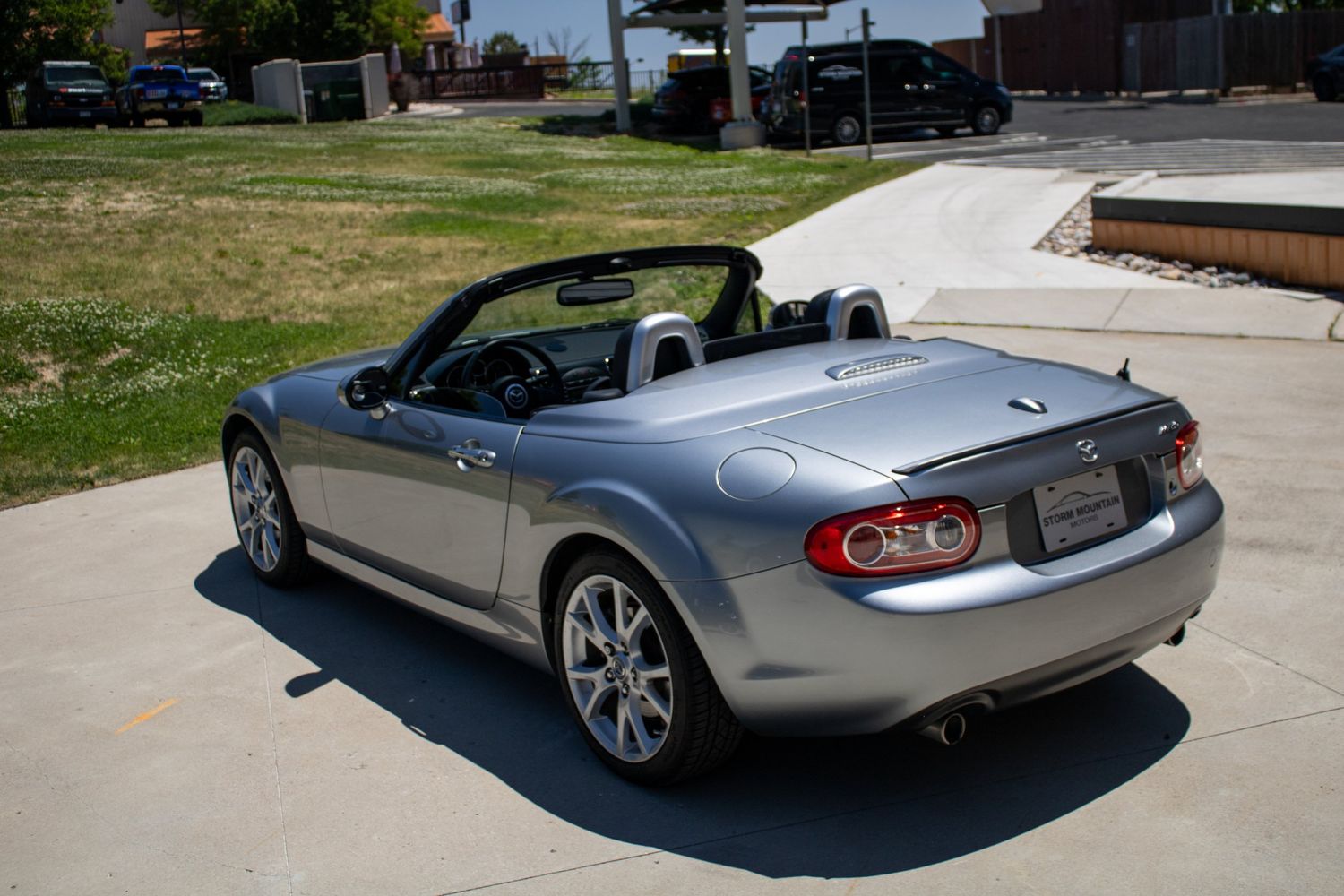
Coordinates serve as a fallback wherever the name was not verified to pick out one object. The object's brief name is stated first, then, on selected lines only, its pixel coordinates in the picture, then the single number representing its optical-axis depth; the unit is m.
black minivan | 27.91
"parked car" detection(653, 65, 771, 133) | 32.78
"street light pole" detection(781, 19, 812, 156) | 25.23
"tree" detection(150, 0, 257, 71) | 56.56
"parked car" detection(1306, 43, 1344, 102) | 30.52
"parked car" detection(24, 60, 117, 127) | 32.78
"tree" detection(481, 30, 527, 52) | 103.56
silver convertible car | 3.35
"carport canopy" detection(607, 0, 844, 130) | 27.45
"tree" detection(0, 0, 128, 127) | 37.88
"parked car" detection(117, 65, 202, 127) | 35.00
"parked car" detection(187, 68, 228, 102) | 43.07
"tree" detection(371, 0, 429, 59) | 55.09
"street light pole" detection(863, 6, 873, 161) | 20.53
